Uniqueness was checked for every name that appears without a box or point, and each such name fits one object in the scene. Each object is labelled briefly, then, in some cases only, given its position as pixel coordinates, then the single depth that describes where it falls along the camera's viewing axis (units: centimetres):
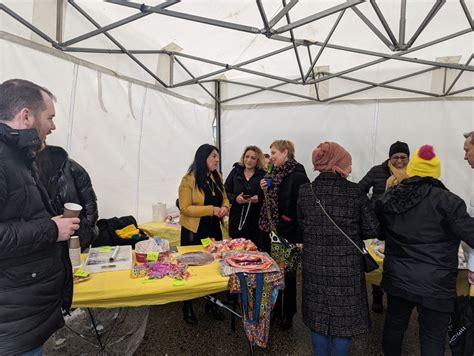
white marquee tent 209
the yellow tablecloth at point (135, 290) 135
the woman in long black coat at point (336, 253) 146
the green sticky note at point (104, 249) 187
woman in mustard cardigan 215
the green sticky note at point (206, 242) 197
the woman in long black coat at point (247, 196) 247
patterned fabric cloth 149
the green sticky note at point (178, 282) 144
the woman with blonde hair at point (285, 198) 215
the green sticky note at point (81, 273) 145
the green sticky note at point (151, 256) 169
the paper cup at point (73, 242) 162
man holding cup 90
